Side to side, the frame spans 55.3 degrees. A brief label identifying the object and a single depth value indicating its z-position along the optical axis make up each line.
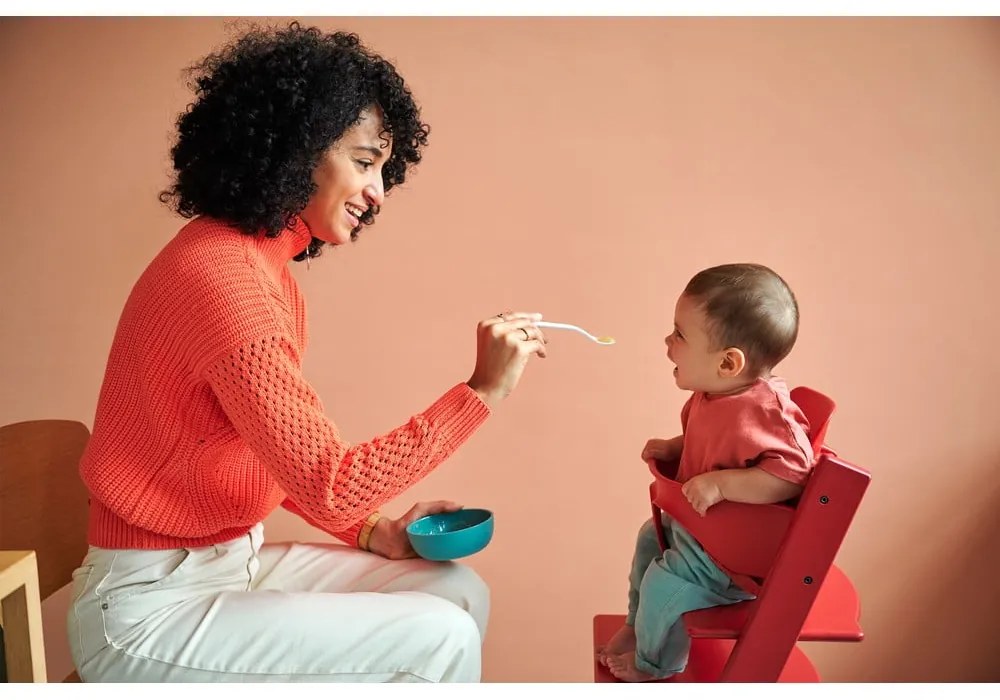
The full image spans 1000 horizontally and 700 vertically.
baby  1.20
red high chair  1.12
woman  1.21
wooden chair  1.52
